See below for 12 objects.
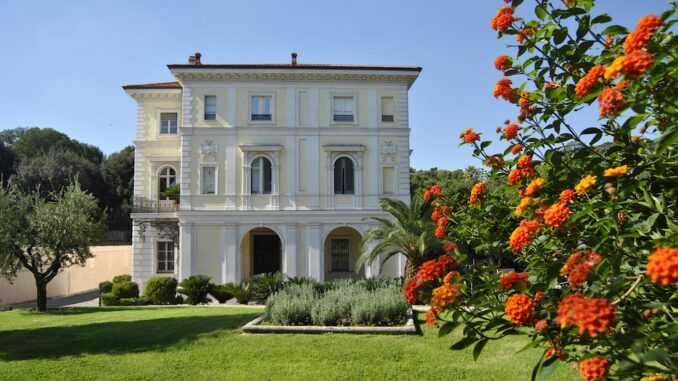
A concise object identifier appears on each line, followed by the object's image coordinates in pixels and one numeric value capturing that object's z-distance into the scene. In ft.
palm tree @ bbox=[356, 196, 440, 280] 59.98
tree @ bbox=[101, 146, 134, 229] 166.40
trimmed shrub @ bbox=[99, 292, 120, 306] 72.84
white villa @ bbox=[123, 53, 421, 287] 82.07
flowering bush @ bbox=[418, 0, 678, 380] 7.41
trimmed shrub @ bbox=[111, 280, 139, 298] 74.18
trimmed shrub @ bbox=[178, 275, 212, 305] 69.51
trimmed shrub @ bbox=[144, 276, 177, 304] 70.59
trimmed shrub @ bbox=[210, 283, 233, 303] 70.85
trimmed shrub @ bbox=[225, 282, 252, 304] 68.95
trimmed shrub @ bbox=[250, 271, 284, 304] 62.92
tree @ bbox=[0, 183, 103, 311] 58.59
